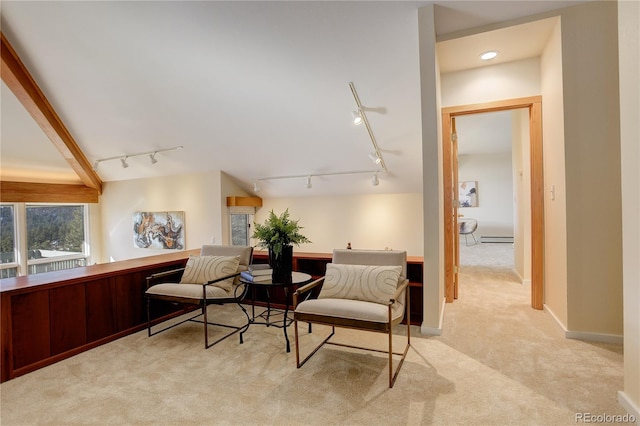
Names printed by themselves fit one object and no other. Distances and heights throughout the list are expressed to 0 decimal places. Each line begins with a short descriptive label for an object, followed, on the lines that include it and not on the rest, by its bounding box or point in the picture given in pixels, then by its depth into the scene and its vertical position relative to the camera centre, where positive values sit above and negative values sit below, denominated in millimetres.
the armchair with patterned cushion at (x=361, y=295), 2141 -666
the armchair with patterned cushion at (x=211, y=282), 2863 -679
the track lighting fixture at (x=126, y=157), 5301 +1034
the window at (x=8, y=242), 5754 -439
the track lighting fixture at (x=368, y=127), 3474 +1023
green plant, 2840 -206
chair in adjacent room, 9156 -617
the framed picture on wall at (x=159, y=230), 6320 -329
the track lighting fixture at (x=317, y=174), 5099 +593
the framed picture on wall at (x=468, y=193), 10047 +397
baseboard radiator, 9578 -1039
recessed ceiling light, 3291 +1566
